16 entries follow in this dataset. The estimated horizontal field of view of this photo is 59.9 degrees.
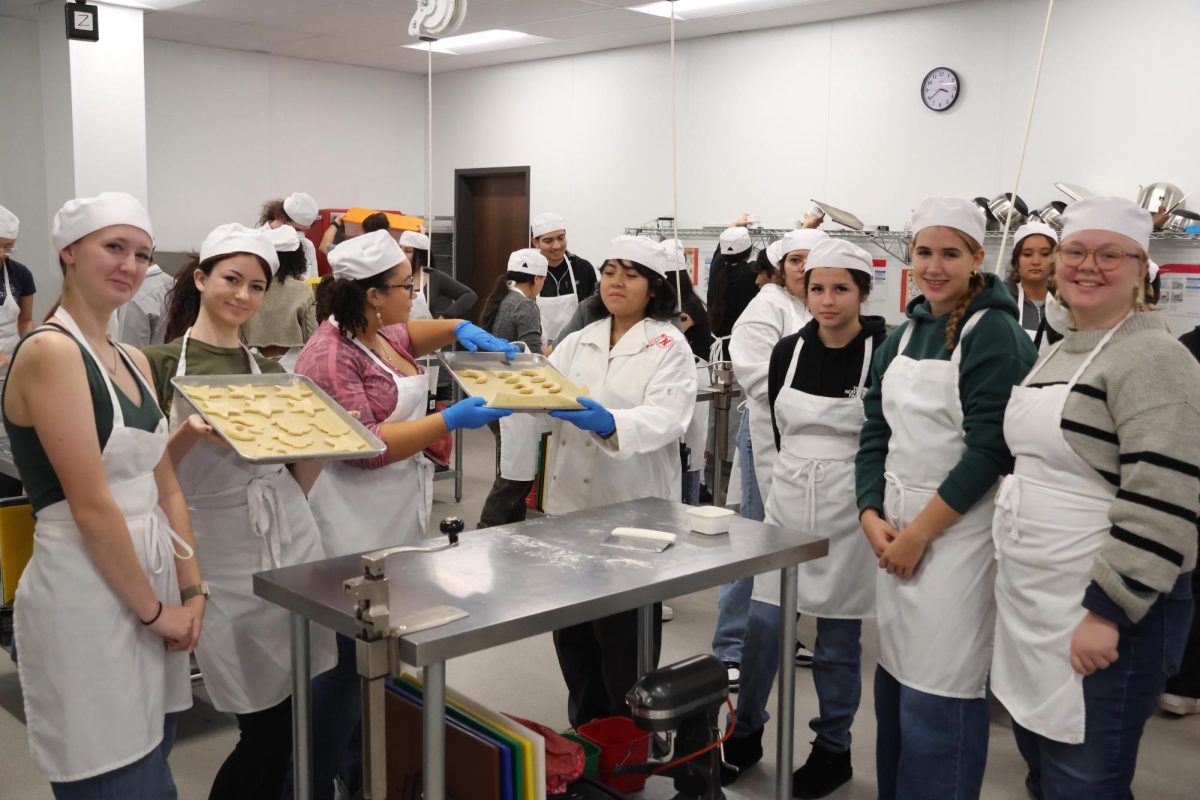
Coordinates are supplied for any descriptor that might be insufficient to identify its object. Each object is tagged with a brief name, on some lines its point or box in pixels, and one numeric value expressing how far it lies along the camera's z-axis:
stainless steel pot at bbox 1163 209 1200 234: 5.00
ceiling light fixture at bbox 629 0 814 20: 6.29
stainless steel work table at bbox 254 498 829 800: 1.58
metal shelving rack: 5.16
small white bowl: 2.12
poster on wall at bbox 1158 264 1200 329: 5.13
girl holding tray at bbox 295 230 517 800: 2.23
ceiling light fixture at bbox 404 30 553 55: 7.66
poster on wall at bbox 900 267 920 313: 6.19
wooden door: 8.92
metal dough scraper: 2.01
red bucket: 2.23
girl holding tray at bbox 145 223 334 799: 2.04
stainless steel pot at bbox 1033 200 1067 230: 5.11
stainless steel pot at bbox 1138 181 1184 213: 5.11
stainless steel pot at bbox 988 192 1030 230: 5.37
